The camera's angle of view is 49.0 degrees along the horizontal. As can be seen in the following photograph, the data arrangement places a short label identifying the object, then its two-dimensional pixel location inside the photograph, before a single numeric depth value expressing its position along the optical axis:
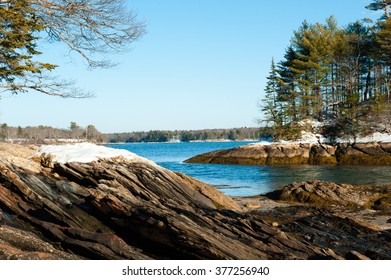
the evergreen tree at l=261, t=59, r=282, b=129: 58.33
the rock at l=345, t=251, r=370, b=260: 7.85
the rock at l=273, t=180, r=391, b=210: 17.73
